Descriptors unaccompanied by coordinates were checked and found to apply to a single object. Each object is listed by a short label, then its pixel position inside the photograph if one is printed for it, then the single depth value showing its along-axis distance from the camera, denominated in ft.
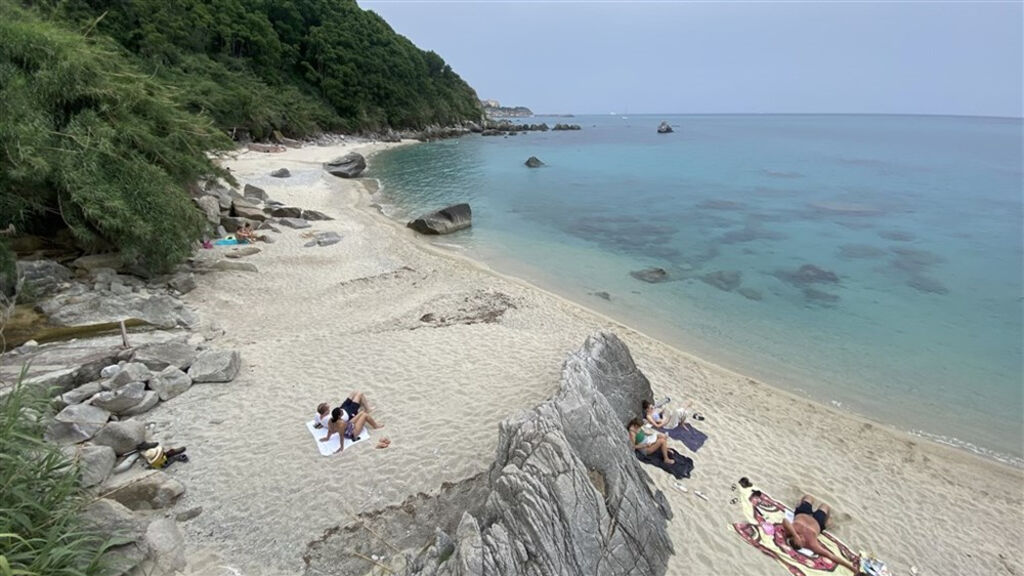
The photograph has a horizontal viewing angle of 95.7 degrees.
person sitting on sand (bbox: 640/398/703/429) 28.55
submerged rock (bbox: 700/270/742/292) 60.01
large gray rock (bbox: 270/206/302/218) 71.87
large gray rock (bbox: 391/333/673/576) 15.69
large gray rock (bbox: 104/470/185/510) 19.49
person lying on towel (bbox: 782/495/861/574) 21.30
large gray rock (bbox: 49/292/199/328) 32.04
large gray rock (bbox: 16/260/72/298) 33.50
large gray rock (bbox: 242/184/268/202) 78.64
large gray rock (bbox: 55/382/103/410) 23.95
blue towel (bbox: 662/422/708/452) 28.04
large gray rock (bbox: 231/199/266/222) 66.18
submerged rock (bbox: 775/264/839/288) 63.05
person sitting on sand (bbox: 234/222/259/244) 58.38
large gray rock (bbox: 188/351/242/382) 29.43
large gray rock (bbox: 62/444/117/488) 19.33
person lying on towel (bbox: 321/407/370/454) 24.72
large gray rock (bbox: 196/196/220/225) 56.90
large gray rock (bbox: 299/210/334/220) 74.40
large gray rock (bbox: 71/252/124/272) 37.65
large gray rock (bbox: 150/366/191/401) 27.27
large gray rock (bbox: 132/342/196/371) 28.96
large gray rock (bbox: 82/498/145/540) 15.61
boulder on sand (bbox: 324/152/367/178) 121.19
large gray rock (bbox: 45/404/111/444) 21.84
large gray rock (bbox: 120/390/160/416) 25.34
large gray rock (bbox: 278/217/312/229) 68.90
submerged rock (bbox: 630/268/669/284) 61.67
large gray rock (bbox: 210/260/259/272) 48.52
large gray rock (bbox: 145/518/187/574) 16.79
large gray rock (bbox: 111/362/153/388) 25.97
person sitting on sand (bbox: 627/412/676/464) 25.49
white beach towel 24.17
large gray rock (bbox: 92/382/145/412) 24.50
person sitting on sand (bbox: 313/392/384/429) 26.11
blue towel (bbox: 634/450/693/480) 25.00
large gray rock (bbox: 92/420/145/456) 21.95
